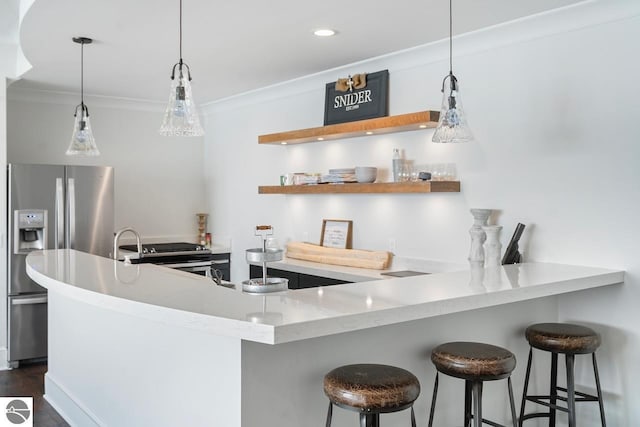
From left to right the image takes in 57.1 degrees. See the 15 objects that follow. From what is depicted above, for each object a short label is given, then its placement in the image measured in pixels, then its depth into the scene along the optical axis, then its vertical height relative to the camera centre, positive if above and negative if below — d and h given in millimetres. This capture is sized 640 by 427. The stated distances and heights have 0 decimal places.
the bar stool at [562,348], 2920 -751
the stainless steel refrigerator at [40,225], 5090 -289
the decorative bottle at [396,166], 4305 +226
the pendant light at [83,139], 3881 +360
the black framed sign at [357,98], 4473 +778
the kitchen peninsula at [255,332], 2086 -609
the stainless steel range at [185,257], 5918 -651
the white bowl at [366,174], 4473 +172
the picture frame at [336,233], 4898 -317
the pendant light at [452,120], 2934 +387
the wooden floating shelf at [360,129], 3950 +512
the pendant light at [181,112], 2854 +401
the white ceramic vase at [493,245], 3629 -292
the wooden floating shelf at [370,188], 3893 +64
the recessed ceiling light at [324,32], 3701 +1045
